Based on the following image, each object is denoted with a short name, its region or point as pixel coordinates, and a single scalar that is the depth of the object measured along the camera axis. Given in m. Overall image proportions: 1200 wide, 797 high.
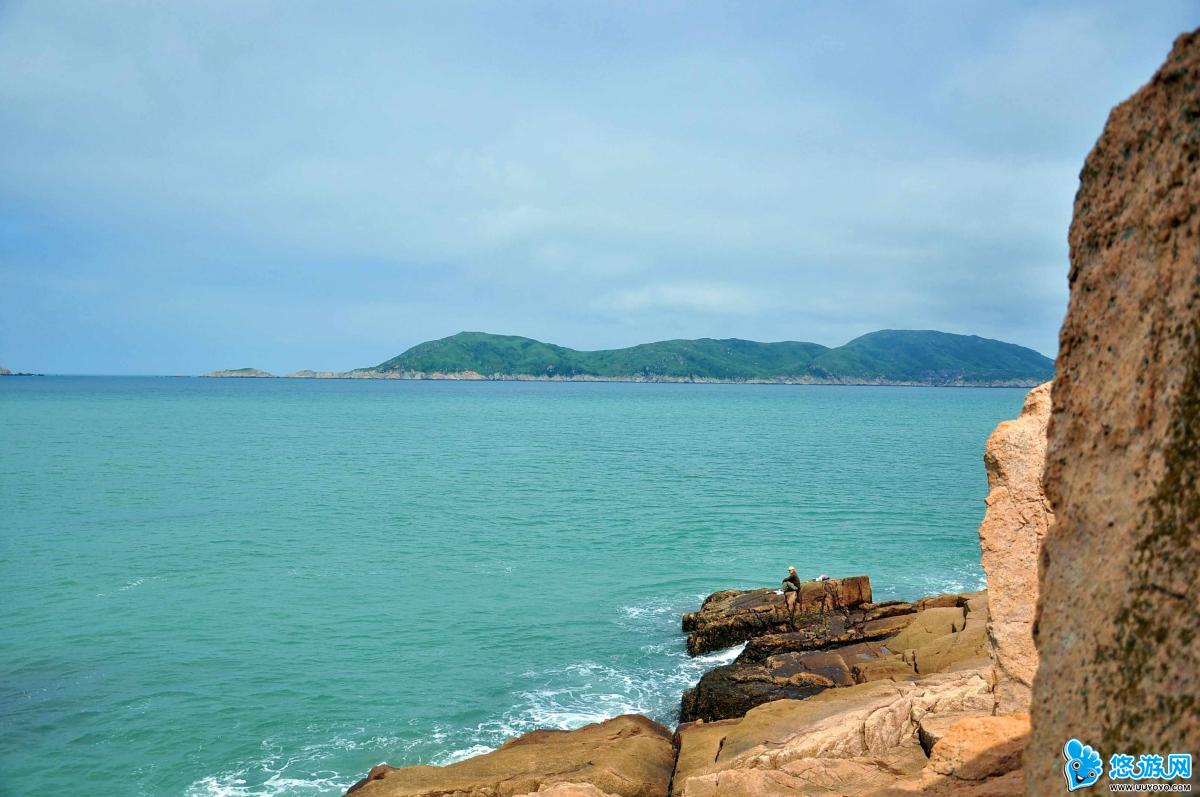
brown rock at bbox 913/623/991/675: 19.69
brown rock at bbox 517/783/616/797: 13.33
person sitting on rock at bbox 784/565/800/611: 27.44
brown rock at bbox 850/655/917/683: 20.41
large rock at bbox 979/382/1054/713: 10.93
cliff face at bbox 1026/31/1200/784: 4.42
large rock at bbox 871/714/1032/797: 9.11
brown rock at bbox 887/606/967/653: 22.02
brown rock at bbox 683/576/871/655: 27.20
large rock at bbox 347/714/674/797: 14.55
